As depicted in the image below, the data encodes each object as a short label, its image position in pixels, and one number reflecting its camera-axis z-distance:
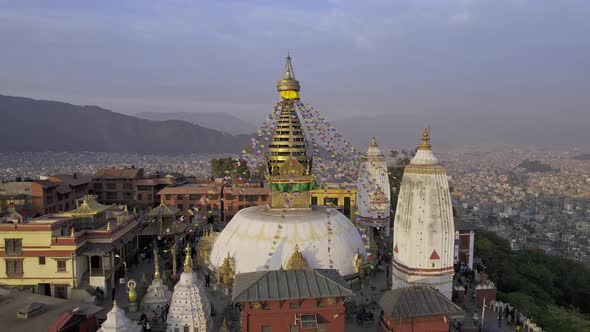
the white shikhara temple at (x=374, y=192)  39.44
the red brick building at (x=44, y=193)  43.69
